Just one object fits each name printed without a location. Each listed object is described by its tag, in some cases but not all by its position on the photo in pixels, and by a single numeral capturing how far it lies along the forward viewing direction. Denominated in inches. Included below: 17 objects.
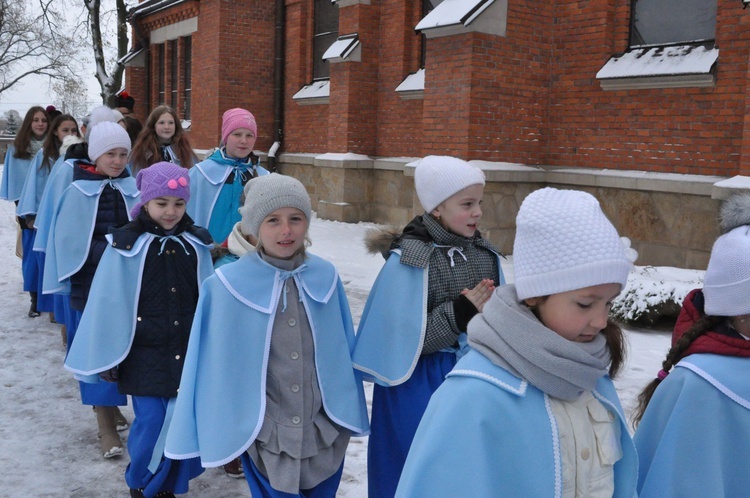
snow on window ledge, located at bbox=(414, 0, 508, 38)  372.8
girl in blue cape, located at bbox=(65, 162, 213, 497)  142.5
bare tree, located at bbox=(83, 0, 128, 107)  968.3
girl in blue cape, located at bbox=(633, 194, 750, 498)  80.5
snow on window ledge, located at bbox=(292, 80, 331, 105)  593.7
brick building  326.6
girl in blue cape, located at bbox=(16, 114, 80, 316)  286.4
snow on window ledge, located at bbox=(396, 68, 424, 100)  485.7
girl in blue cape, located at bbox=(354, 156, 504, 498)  119.1
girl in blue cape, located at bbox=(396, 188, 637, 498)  63.1
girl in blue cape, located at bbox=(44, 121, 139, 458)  193.8
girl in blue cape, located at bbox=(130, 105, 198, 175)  242.8
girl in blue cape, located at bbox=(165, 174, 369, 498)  110.2
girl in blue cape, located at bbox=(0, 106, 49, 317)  320.5
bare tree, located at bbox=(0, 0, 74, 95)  1403.8
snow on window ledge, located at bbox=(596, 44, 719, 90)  324.5
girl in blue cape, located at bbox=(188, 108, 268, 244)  202.8
